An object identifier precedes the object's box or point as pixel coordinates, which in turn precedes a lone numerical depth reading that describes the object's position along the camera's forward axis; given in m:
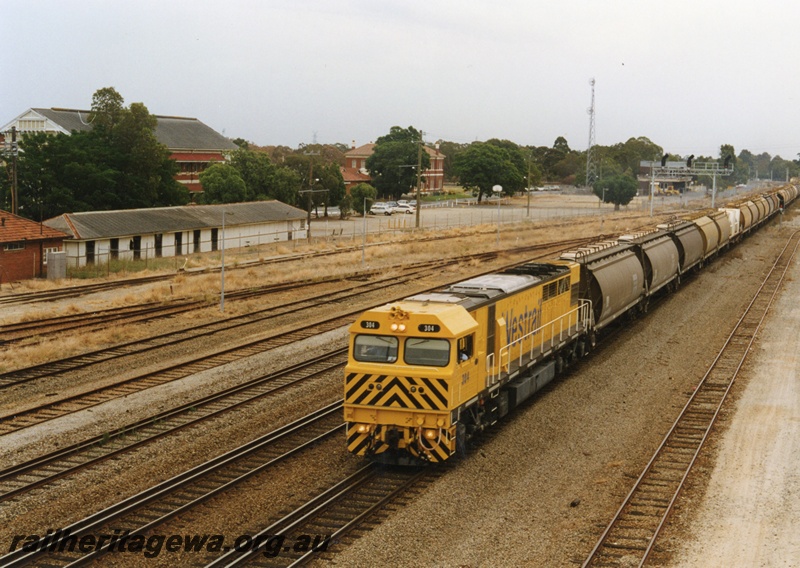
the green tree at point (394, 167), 131.75
